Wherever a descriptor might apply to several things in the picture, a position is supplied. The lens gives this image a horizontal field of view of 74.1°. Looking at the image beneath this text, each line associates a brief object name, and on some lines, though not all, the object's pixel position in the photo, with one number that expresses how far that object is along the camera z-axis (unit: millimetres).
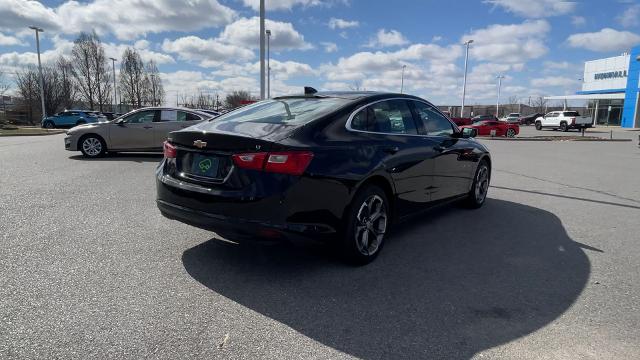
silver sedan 12031
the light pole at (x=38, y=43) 43844
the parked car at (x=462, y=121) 38672
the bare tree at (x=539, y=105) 94612
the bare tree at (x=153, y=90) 64312
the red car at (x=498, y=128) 31453
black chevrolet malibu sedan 3357
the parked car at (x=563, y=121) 39938
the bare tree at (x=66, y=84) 56000
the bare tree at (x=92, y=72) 55844
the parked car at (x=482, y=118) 44969
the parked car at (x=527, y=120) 61719
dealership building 48031
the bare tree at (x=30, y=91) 51656
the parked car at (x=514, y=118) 55694
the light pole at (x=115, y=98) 59984
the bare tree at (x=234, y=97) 84562
